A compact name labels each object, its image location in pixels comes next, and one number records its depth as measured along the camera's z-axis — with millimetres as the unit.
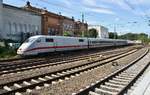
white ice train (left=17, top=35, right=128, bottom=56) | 29000
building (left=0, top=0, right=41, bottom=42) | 43969
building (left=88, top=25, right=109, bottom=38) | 128562
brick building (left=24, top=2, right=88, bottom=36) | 60594
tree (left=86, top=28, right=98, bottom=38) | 98800
